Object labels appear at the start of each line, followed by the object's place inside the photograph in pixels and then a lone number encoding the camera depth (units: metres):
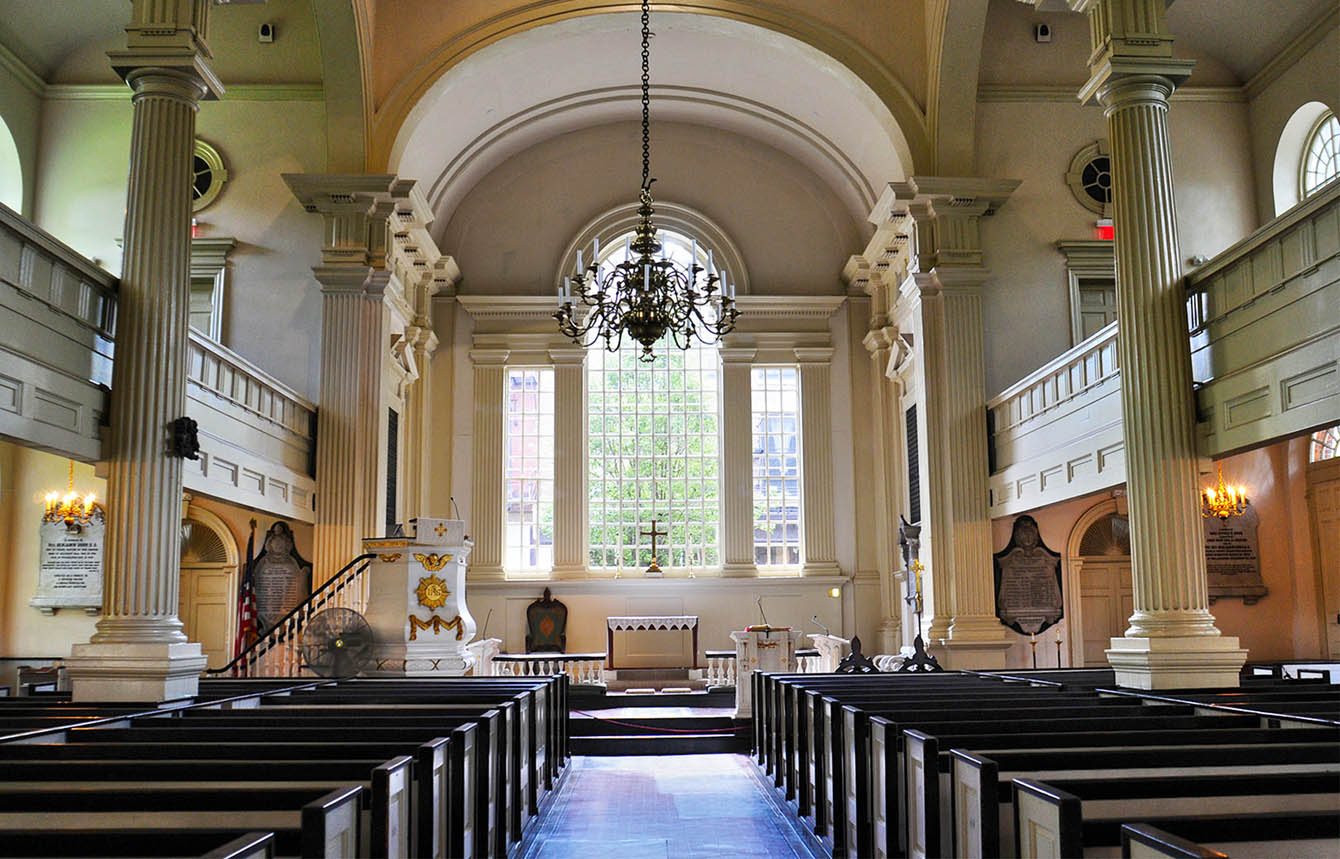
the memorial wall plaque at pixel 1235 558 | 12.73
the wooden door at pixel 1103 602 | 13.95
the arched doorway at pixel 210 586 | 13.66
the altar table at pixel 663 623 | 15.96
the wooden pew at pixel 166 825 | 2.94
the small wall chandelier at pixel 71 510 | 12.13
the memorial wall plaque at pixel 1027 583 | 13.21
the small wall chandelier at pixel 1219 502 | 11.48
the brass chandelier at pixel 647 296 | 9.67
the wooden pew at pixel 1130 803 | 3.03
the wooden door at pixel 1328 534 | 12.54
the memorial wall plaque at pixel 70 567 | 12.41
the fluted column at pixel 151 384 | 7.31
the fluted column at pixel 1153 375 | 7.51
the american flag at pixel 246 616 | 11.91
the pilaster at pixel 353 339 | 12.89
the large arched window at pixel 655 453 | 17.50
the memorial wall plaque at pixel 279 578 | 12.40
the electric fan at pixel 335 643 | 9.38
